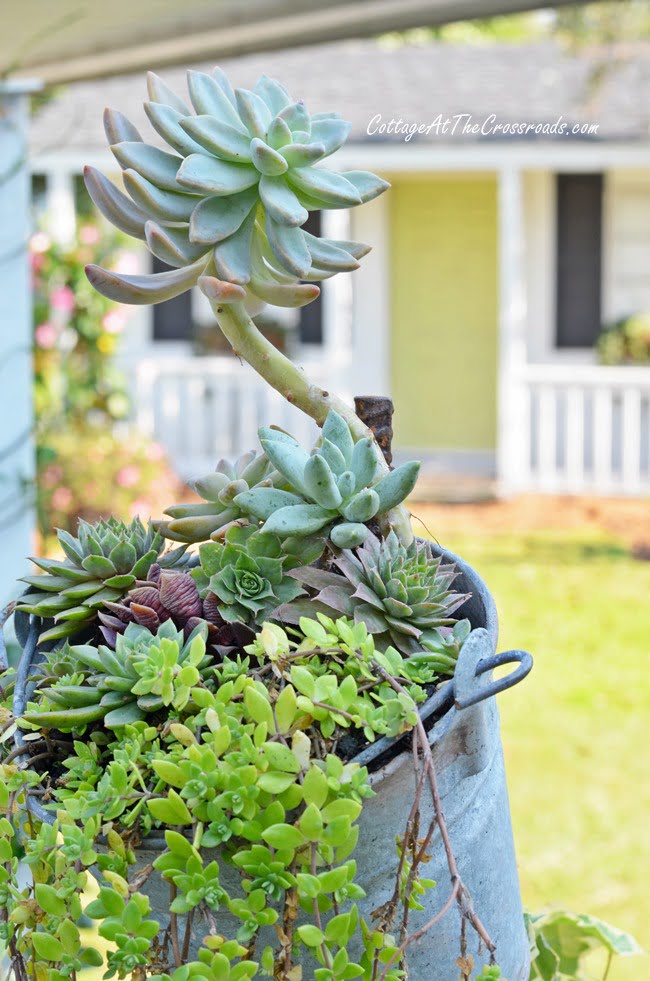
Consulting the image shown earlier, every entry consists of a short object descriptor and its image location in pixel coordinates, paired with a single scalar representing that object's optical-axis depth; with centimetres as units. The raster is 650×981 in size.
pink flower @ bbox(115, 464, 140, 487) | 739
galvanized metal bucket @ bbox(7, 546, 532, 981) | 82
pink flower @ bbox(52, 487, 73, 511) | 718
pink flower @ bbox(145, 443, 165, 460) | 770
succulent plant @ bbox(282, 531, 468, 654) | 88
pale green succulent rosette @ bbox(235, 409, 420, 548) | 91
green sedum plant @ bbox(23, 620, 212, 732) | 82
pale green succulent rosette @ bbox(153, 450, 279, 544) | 102
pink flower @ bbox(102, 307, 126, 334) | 742
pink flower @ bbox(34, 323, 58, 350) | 675
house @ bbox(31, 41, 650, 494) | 952
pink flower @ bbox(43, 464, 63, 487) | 717
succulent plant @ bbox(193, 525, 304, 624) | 92
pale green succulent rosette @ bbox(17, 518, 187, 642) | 97
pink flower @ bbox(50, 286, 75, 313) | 702
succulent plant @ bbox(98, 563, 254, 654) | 93
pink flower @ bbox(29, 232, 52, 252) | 670
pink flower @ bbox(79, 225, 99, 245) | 725
